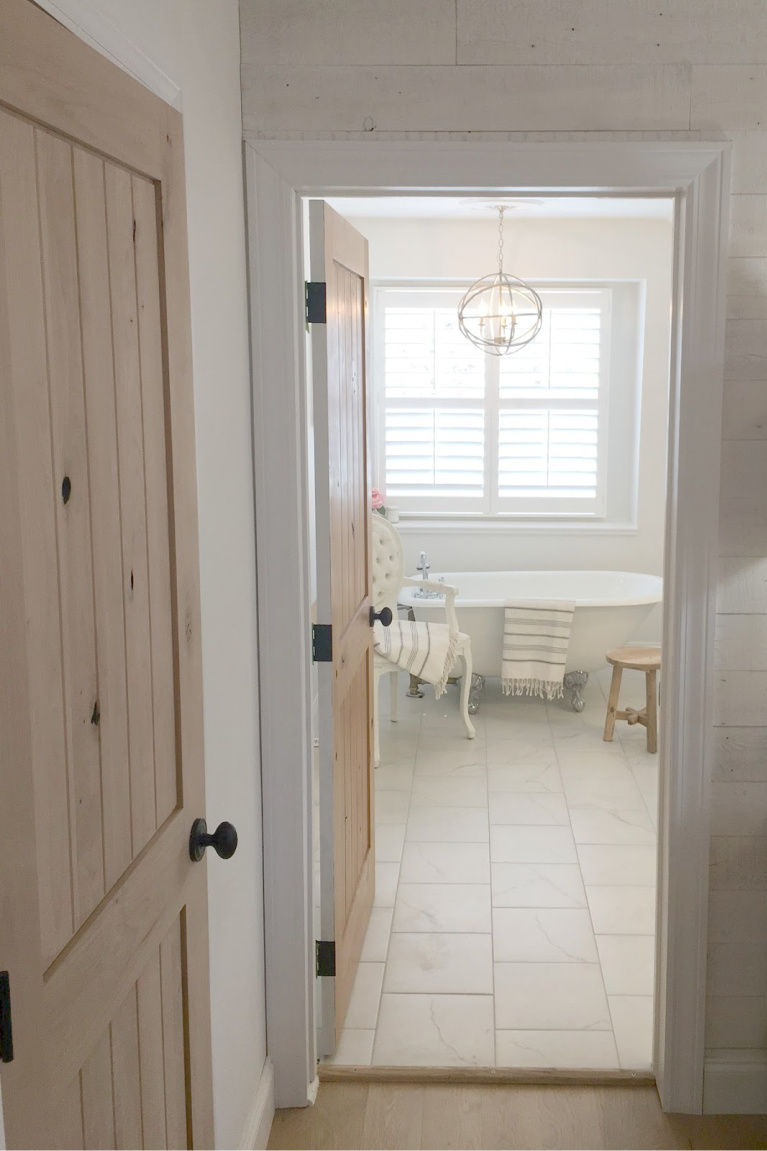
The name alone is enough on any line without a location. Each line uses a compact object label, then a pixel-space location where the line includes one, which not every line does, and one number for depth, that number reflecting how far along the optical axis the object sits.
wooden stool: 5.23
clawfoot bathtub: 5.74
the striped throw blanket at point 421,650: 5.25
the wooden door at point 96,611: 1.02
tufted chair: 5.46
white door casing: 2.34
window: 6.68
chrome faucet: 6.01
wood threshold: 2.71
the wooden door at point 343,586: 2.63
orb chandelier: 6.18
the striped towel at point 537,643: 5.63
